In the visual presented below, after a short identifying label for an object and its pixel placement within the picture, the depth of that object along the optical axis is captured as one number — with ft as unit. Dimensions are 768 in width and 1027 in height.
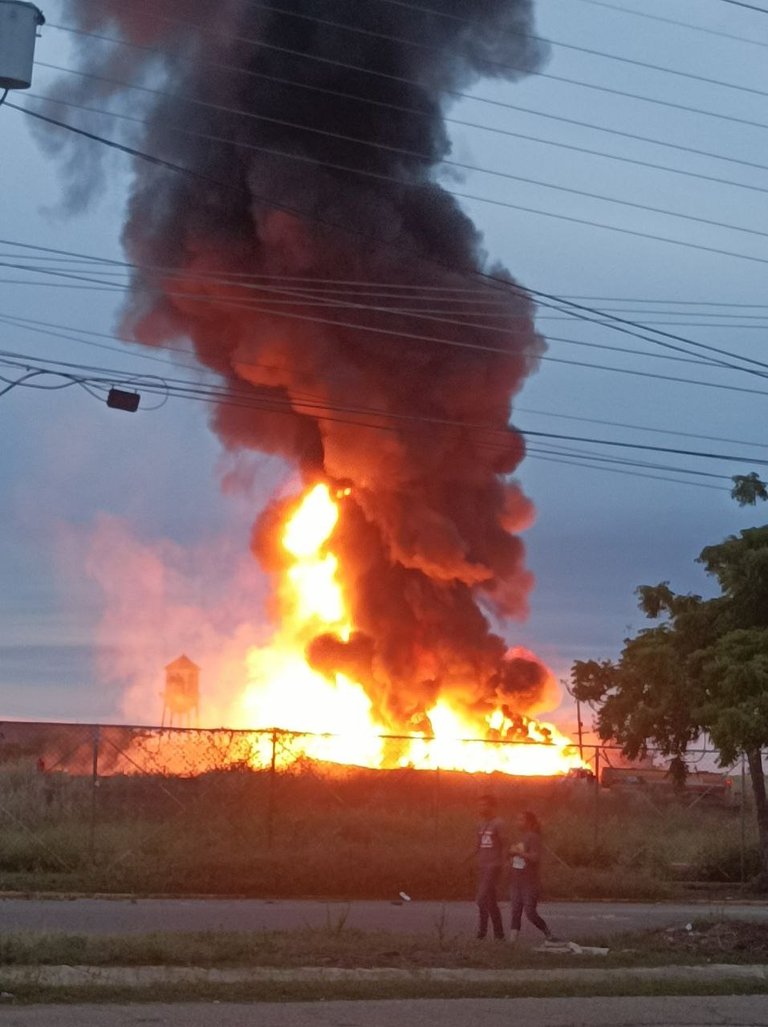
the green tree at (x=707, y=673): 82.43
